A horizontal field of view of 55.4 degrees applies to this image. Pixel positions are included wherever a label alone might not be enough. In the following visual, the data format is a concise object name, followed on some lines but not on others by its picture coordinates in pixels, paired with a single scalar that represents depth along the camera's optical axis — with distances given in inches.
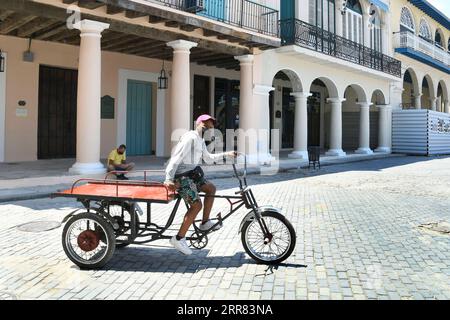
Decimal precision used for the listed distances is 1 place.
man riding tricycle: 178.4
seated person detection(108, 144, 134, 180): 411.7
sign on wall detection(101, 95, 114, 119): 607.2
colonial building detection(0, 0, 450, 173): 434.3
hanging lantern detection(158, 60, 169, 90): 663.0
